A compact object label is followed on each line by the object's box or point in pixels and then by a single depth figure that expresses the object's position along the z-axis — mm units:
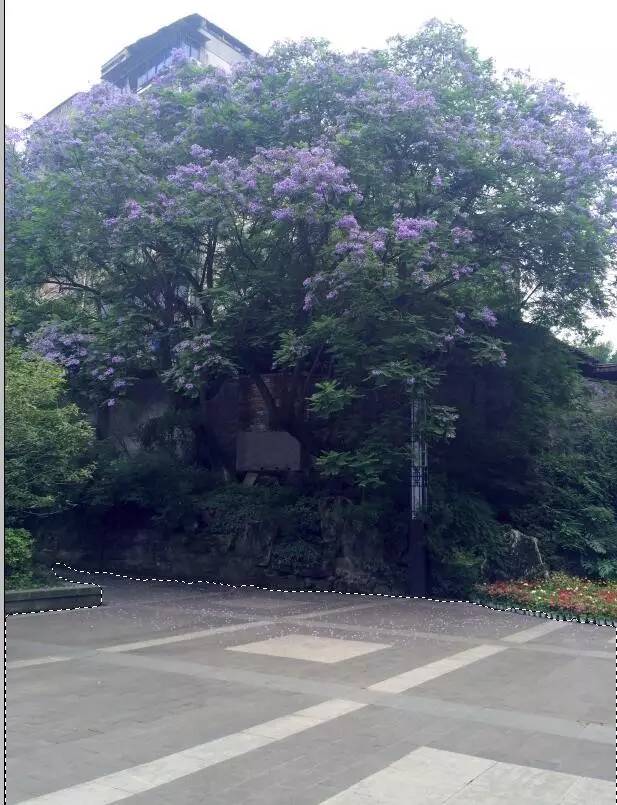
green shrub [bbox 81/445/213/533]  17891
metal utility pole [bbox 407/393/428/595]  15305
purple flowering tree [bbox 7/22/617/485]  14312
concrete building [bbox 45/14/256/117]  34688
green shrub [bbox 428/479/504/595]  15078
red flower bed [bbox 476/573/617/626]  12975
